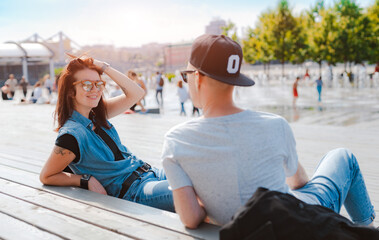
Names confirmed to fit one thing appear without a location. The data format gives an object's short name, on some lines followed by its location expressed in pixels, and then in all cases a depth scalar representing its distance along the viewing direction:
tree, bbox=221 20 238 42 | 51.01
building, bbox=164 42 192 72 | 89.96
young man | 1.62
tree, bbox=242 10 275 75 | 40.19
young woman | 2.41
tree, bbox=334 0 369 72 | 33.09
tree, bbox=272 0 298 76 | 38.56
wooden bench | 1.82
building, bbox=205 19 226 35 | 160.38
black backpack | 1.35
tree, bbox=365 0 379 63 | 33.25
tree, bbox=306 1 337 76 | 34.41
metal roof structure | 46.28
